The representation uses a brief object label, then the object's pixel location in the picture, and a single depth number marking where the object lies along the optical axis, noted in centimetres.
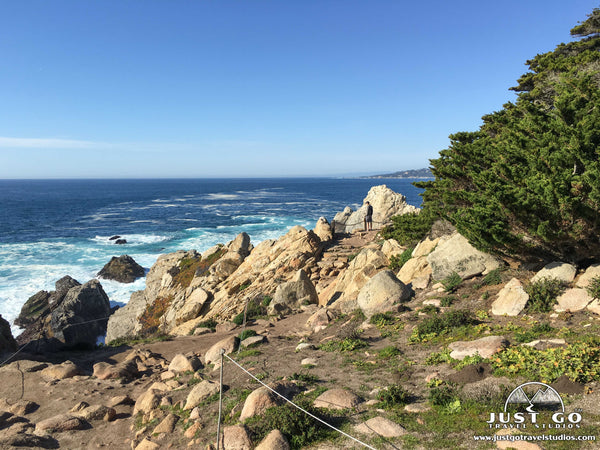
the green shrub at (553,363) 780
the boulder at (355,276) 1942
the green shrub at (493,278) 1424
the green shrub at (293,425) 738
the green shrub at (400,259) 2120
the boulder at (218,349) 1389
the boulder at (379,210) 4253
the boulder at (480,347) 954
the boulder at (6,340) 1747
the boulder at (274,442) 714
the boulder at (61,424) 989
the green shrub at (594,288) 1057
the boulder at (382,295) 1596
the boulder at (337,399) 852
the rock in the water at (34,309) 3195
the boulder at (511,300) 1189
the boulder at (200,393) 983
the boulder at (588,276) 1110
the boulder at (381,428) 716
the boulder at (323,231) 2891
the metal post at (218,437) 752
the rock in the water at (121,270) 4072
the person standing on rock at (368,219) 3234
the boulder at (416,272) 1730
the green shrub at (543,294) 1138
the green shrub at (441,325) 1194
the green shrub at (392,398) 828
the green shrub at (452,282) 1530
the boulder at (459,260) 1538
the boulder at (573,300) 1090
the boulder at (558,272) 1174
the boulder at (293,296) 2138
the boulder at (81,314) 2755
